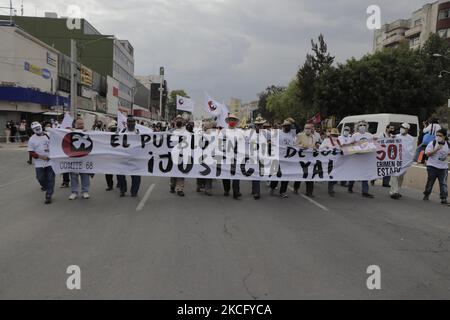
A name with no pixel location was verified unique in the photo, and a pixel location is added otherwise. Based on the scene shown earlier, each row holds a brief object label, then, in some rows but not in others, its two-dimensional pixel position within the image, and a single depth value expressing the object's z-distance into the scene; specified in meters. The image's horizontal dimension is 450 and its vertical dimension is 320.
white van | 23.39
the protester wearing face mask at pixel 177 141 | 10.17
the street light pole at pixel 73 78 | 30.08
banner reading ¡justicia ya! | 9.73
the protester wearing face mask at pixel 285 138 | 10.66
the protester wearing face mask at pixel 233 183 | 10.12
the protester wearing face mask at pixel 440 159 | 10.52
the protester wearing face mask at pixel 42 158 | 9.12
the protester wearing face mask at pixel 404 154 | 11.06
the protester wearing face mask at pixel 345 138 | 12.09
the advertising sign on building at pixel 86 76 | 52.62
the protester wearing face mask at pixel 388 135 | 11.92
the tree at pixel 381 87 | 40.53
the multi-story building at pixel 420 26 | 69.25
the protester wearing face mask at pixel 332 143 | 10.96
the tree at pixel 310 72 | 58.12
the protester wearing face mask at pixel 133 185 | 10.08
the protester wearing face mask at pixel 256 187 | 10.10
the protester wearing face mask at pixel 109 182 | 11.09
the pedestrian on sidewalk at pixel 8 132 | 31.25
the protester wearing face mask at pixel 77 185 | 9.63
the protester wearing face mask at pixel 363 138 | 11.04
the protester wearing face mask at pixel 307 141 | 10.74
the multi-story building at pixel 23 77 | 32.95
